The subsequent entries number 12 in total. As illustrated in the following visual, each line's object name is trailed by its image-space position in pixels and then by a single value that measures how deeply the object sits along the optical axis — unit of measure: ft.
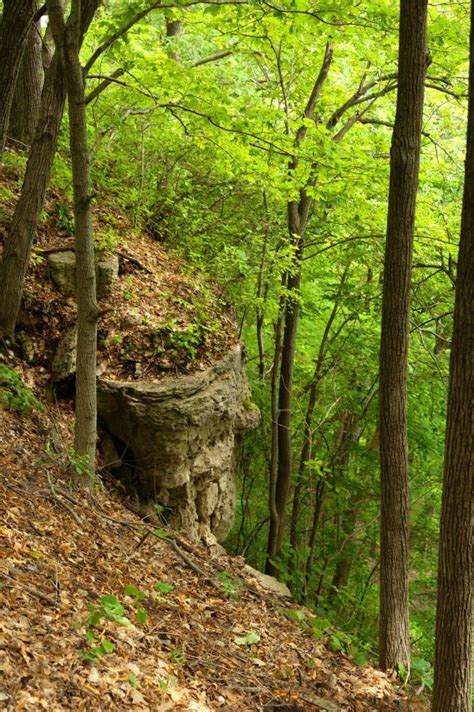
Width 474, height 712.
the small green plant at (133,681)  11.27
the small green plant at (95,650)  11.16
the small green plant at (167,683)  11.85
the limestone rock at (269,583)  24.69
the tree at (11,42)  19.61
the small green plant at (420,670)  20.67
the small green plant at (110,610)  13.06
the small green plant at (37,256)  25.54
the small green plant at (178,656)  13.57
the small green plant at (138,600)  13.94
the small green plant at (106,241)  26.59
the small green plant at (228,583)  20.04
